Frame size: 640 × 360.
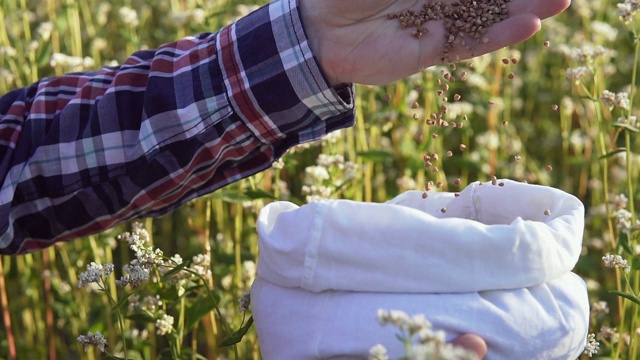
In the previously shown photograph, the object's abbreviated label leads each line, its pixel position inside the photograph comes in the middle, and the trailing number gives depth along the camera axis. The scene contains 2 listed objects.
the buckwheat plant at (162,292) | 1.09
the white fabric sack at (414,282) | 0.83
